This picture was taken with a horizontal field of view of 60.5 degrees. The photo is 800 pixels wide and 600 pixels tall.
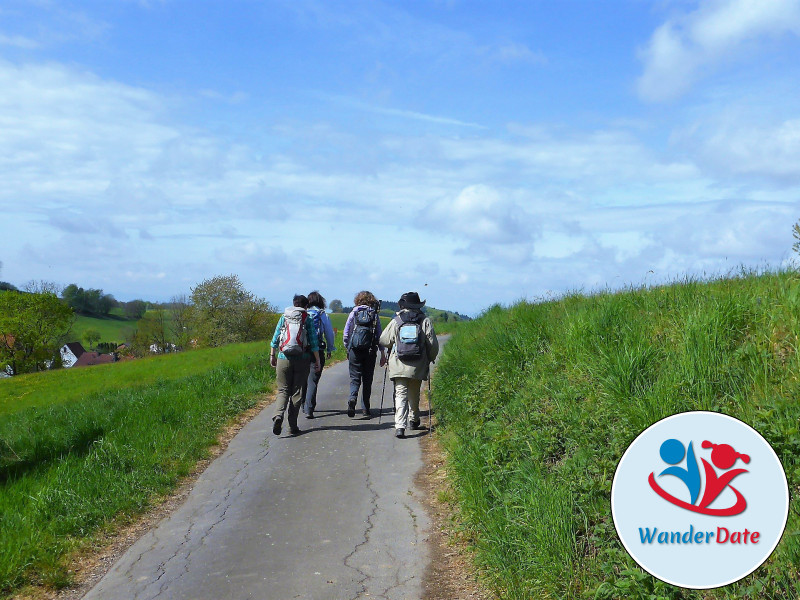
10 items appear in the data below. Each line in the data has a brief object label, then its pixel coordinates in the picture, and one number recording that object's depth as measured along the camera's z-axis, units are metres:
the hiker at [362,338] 11.86
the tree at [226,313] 72.81
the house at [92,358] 105.43
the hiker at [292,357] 10.64
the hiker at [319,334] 12.08
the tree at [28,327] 75.69
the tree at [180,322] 75.31
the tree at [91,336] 112.69
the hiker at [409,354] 10.34
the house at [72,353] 119.81
